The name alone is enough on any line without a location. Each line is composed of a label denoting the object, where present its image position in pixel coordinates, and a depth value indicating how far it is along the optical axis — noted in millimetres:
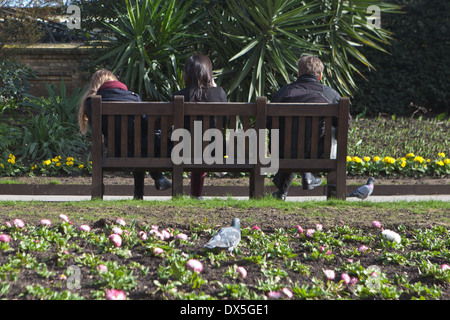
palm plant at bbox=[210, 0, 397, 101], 16703
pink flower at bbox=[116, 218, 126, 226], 7230
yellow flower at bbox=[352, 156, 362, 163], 15362
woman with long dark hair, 10906
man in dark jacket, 11148
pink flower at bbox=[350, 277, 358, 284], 5887
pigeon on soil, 6127
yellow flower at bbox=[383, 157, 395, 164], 15477
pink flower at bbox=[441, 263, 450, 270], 6157
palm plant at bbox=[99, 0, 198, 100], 16656
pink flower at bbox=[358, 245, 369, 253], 6795
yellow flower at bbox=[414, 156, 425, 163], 15516
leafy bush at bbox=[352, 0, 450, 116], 22734
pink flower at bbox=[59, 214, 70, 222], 7285
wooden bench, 10117
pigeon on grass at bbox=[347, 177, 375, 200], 11187
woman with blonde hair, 10656
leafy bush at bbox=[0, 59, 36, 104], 20328
